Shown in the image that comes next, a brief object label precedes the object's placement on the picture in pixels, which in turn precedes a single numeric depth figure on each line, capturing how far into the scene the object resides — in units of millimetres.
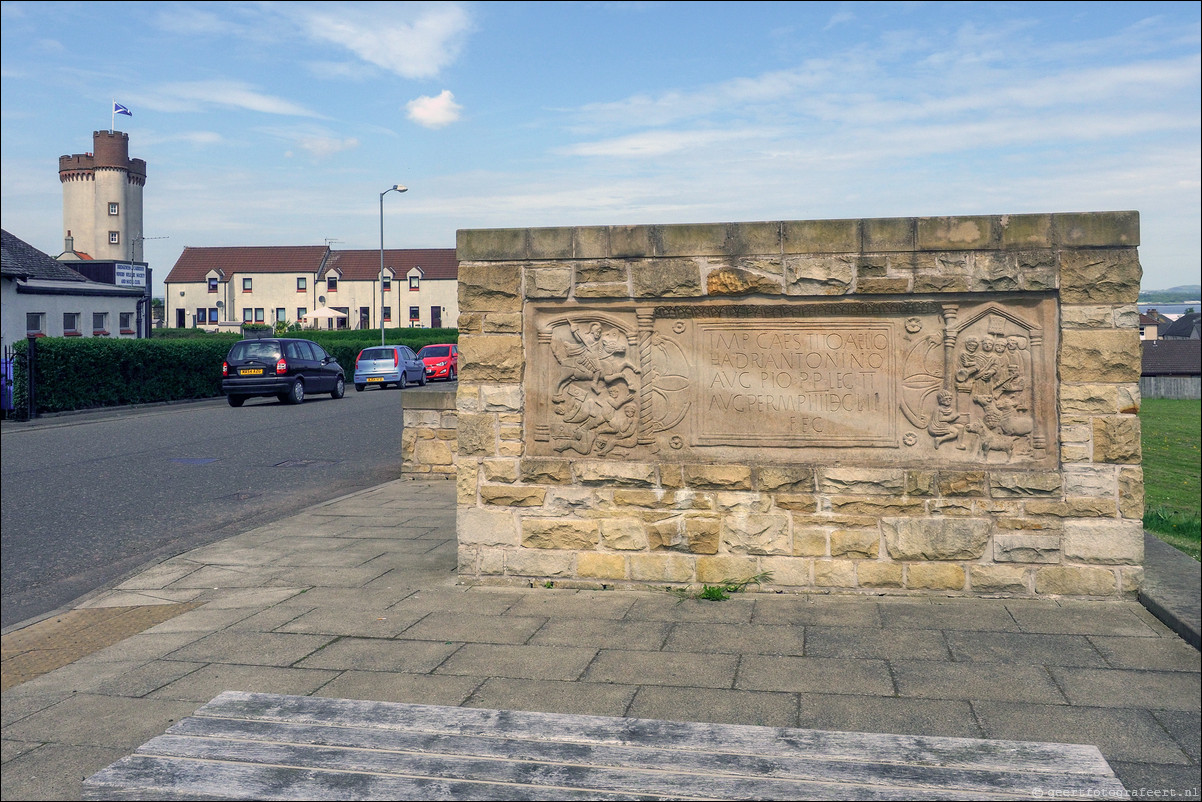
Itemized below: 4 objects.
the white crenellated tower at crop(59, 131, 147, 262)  75125
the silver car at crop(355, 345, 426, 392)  32906
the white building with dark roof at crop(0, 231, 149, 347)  36438
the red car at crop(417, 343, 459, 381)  38375
